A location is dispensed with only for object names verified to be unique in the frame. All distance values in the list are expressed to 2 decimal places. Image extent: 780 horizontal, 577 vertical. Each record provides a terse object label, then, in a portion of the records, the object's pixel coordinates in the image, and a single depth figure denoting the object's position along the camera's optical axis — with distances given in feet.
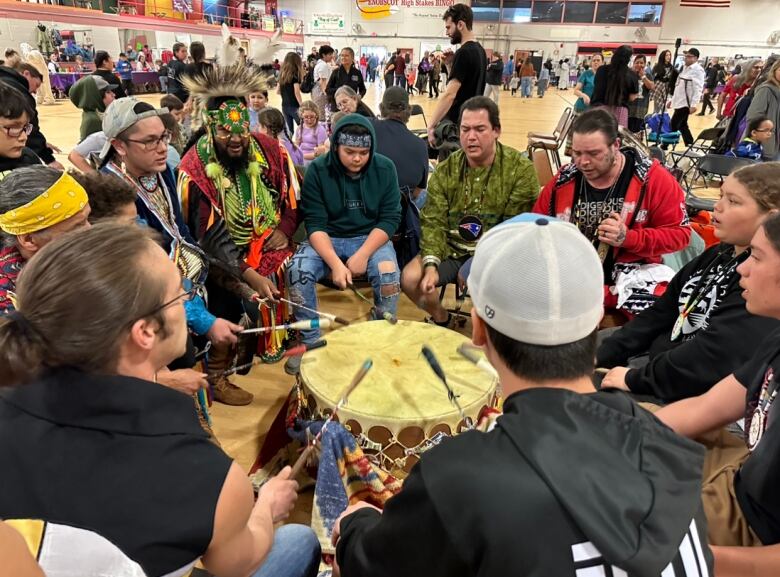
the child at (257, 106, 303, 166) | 13.94
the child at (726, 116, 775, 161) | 15.94
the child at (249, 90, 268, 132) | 14.75
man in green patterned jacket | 9.79
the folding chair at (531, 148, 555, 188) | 16.72
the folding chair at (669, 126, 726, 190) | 17.59
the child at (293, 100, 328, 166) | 17.26
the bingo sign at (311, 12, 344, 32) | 79.87
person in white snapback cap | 2.34
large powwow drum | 5.86
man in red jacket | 8.77
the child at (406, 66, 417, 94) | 67.64
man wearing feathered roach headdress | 8.99
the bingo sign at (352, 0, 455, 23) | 74.79
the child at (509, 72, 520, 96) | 64.85
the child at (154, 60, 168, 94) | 55.64
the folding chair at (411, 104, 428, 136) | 20.37
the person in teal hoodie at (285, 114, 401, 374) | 9.59
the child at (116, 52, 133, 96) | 49.49
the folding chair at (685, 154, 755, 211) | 13.83
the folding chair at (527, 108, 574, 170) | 17.35
